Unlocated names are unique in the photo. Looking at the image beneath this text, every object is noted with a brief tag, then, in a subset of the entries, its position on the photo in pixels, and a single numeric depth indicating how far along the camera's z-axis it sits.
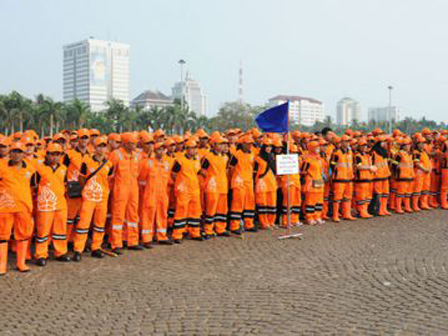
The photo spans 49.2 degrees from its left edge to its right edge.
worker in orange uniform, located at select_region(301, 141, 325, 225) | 10.91
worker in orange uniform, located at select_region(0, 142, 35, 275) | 6.91
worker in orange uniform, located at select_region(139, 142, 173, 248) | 8.66
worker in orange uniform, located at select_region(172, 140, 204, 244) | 9.06
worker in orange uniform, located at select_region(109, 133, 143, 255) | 8.20
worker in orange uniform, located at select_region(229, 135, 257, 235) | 9.84
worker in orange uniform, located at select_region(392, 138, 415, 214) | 12.42
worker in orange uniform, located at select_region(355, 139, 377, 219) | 11.66
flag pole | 9.45
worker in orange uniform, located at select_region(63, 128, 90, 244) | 8.21
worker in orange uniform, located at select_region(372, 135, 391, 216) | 12.00
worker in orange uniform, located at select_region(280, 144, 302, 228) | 10.65
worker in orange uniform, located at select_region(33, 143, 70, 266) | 7.41
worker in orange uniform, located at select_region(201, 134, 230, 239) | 9.43
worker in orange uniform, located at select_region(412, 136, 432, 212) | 12.80
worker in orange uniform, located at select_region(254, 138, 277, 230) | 10.30
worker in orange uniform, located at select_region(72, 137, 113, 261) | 7.79
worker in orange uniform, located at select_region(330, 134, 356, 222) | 11.31
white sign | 9.62
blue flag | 10.02
